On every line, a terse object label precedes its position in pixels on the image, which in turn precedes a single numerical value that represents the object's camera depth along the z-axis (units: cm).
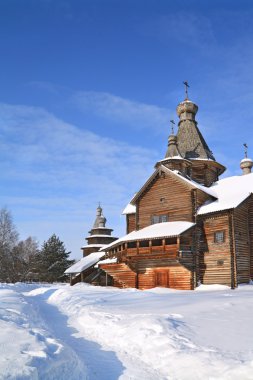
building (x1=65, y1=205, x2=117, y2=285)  3838
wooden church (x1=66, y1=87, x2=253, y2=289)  2459
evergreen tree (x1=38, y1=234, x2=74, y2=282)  5434
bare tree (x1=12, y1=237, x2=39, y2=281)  4812
